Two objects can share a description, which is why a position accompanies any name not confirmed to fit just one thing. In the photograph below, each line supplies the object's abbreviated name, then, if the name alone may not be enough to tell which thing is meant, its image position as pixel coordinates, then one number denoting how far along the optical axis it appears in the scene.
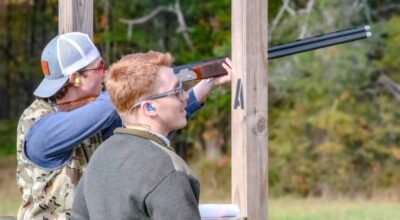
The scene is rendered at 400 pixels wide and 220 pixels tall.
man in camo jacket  7.74
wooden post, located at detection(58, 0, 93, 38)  8.60
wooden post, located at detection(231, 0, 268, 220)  7.66
